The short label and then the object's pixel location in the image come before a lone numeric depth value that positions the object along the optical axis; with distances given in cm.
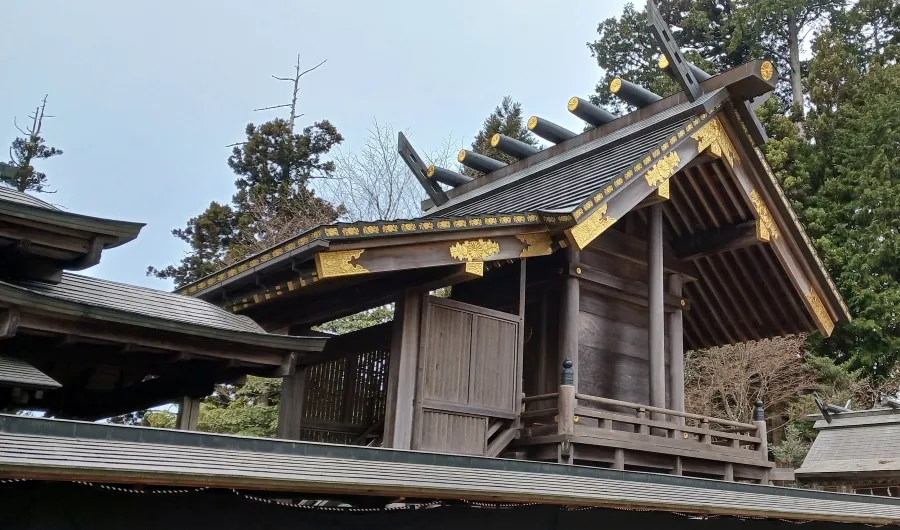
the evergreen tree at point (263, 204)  2366
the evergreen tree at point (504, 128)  2992
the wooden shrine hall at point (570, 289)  770
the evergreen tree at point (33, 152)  2622
